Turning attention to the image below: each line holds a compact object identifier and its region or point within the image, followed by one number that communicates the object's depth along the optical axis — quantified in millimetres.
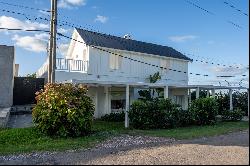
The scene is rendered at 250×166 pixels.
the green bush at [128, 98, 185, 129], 10402
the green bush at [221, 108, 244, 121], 13766
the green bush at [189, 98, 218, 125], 11869
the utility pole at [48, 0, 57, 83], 9962
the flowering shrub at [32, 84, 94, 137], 8363
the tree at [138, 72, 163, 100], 14313
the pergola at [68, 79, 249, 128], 10737
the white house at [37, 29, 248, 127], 13239
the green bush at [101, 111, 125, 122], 13095
